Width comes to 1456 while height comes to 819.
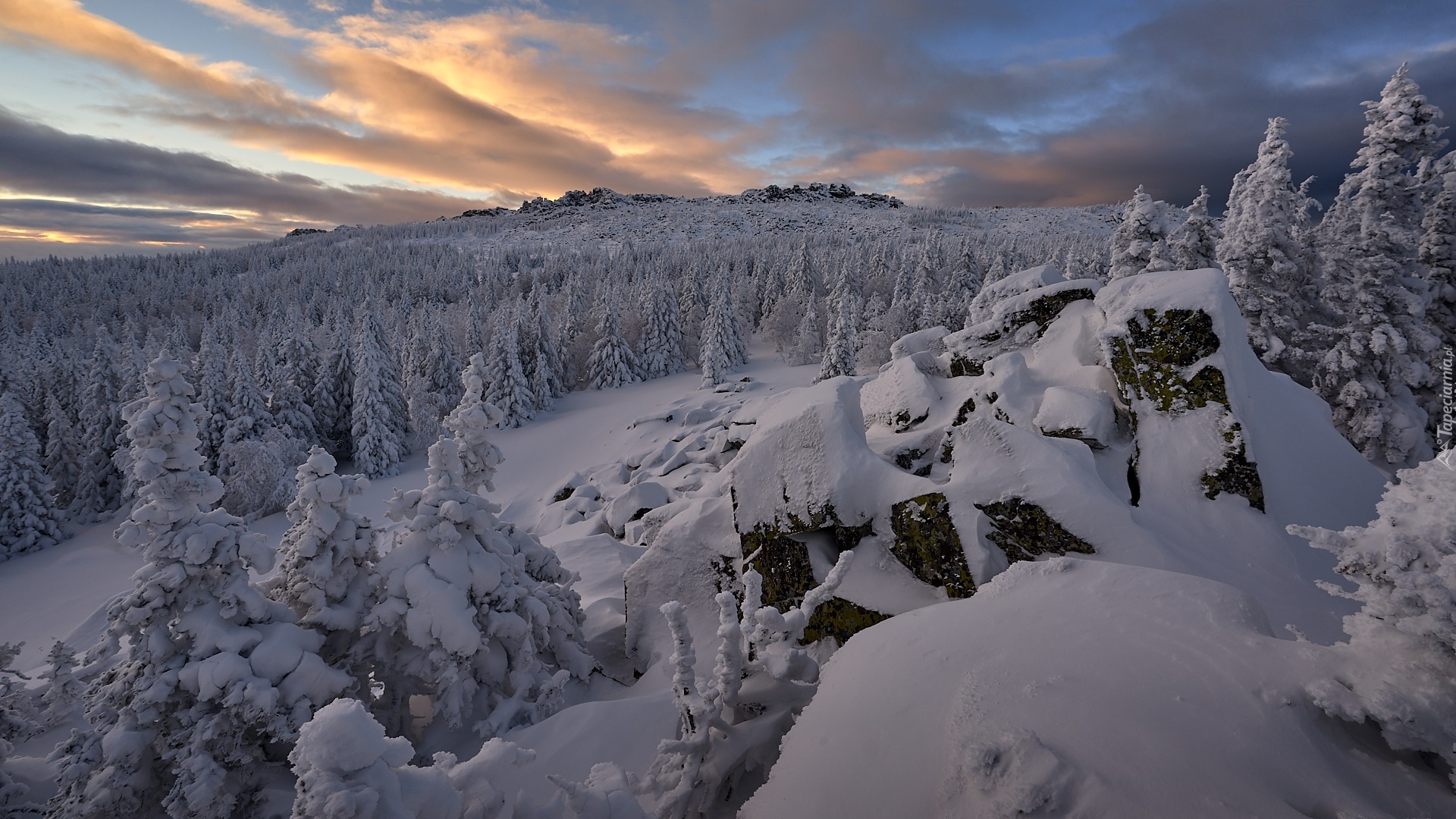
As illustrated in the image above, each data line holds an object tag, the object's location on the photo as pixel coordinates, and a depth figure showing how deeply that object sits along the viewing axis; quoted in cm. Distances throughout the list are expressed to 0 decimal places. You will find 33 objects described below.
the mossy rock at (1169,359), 862
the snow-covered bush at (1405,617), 290
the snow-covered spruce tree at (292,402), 3812
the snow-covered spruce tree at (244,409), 3400
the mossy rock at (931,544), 718
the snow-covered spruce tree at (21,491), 3017
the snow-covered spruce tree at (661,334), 5672
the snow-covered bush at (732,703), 434
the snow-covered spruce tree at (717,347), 4825
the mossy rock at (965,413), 1043
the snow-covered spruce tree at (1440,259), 1773
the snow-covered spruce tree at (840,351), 3781
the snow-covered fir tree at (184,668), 611
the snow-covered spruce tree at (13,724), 623
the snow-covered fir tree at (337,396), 4116
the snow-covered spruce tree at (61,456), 3547
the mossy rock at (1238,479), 780
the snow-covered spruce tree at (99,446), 3488
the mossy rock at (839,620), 725
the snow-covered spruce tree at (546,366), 4866
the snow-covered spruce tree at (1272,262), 1839
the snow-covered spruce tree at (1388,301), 1645
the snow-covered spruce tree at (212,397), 3362
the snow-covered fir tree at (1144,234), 2000
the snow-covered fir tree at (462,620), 779
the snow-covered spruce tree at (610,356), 5325
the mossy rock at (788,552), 817
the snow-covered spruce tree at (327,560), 775
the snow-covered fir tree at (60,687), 848
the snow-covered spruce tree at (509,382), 4512
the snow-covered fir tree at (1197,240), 1978
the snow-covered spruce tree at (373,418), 3762
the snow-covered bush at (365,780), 299
